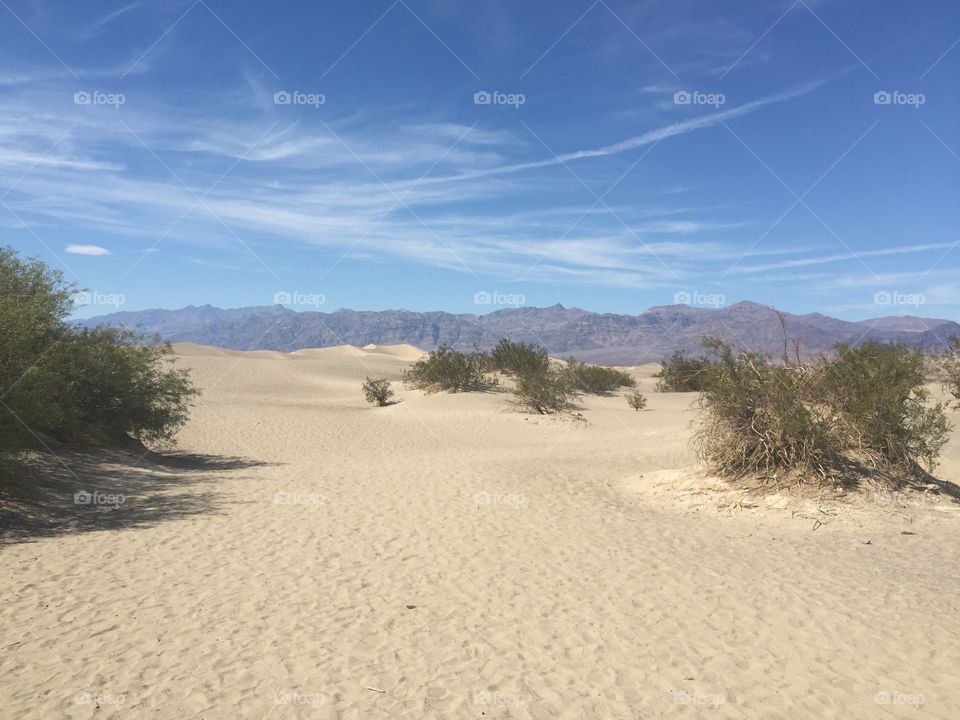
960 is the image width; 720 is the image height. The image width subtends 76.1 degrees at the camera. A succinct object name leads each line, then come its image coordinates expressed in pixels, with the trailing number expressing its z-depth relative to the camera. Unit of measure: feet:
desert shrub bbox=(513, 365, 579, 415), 77.87
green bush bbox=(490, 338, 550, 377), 100.78
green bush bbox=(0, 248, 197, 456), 30.12
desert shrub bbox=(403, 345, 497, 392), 95.35
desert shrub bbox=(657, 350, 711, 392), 118.21
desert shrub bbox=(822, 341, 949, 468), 32.78
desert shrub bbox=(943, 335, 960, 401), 73.78
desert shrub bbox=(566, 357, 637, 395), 106.11
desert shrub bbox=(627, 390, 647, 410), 85.31
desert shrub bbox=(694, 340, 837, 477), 32.78
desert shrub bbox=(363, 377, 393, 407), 92.43
